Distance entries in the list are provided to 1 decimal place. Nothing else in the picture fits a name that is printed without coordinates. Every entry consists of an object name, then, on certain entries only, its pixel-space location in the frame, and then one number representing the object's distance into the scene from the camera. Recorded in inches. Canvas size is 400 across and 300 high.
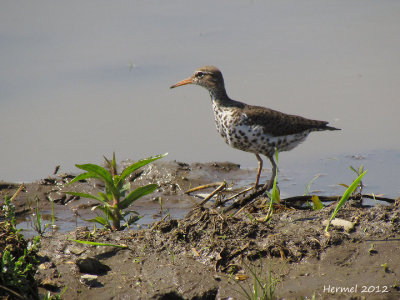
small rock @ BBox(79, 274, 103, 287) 299.5
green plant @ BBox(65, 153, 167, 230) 360.2
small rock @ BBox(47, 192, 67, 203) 504.5
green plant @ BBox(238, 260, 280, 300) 275.3
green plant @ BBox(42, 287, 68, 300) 274.6
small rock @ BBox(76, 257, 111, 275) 307.3
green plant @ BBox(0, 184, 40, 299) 259.0
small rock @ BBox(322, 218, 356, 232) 328.2
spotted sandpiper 520.7
